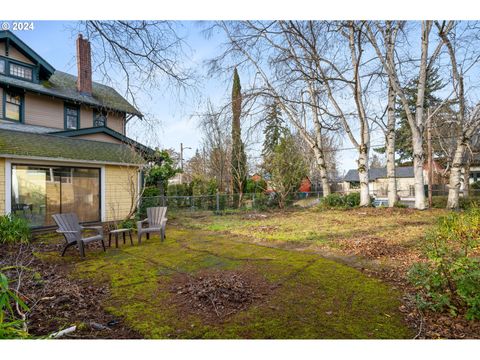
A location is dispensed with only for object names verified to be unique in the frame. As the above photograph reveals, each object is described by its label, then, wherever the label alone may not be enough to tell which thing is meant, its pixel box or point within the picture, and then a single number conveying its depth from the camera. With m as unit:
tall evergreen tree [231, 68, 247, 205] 9.64
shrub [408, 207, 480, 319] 1.85
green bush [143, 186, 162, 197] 10.90
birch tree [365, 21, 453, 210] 7.61
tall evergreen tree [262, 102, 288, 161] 8.98
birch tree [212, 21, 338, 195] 5.65
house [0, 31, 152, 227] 6.05
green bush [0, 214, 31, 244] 4.82
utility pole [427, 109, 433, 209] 9.99
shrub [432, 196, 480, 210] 8.19
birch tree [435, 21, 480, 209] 7.05
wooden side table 4.71
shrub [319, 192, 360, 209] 9.60
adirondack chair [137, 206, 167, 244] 5.12
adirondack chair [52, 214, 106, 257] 4.07
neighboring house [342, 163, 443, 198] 23.29
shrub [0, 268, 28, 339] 1.46
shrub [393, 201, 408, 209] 8.45
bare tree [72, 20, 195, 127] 2.77
